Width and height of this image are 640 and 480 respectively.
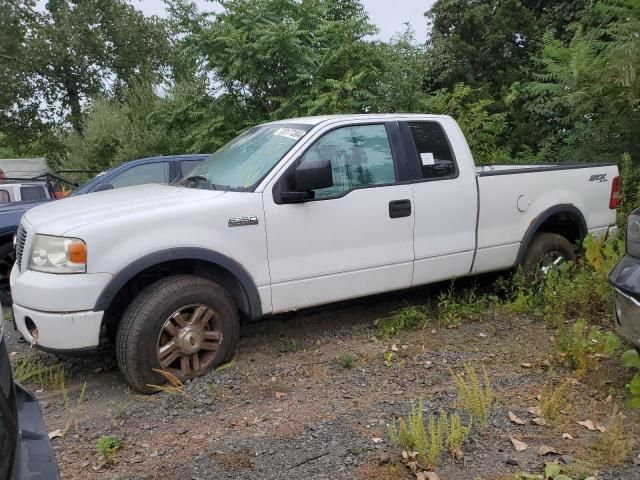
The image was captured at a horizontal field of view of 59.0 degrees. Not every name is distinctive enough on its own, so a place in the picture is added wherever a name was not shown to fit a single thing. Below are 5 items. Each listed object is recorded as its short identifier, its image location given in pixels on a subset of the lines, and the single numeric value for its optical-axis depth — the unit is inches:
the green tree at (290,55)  415.5
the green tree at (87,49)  1040.2
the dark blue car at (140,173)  297.0
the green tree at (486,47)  576.7
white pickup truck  144.6
